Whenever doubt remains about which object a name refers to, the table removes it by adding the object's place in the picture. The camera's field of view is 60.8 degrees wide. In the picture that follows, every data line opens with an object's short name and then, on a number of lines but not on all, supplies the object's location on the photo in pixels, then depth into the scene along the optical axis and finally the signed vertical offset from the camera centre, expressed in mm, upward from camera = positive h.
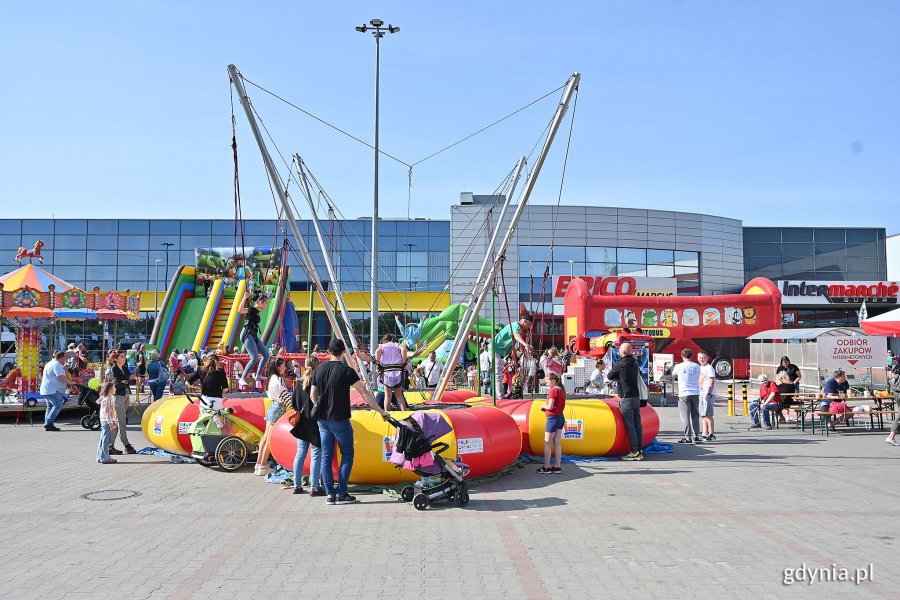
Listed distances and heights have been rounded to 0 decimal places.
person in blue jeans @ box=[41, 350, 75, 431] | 16125 -846
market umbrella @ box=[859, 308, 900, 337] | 17188 +720
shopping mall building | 47594 +6294
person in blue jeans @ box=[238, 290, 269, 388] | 15352 +331
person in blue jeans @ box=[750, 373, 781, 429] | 16328 -1016
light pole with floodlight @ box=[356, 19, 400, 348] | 21875 +9381
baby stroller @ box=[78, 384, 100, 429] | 16609 -1209
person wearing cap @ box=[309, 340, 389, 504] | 8445 -660
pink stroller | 8484 -1297
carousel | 20031 +960
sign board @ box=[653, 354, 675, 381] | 27078 -344
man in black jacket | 11469 -616
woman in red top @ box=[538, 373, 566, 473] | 10445 -869
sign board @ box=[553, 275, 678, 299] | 38656 +3700
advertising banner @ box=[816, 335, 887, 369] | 21062 +139
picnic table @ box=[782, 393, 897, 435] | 15361 -1099
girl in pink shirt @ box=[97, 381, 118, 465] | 11320 -1051
